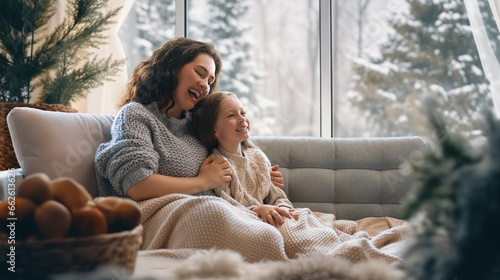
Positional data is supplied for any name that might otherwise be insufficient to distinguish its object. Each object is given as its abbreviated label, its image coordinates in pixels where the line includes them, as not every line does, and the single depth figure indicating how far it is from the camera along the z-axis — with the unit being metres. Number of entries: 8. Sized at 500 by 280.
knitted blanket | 1.14
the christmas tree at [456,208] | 0.54
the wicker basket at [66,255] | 0.68
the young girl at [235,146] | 1.77
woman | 1.24
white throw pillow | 1.53
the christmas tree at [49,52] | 2.21
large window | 2.96
